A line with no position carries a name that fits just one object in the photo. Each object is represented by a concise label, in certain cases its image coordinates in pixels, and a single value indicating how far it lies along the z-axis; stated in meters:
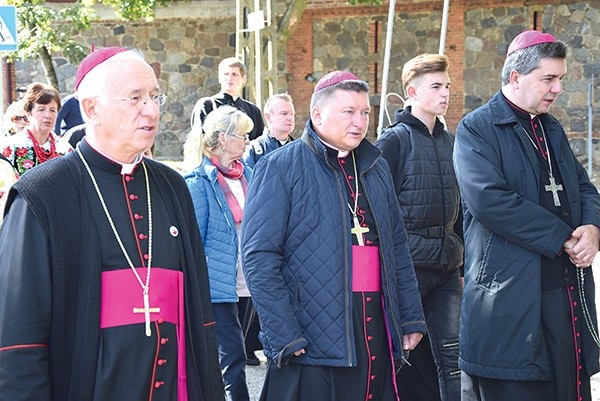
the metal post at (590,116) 17.28
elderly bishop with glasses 2.79
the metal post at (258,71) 13.84
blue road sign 10.18
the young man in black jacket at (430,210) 5.22
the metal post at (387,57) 9.27
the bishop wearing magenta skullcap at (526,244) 4.18
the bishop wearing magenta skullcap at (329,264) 3.88
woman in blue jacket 5.55
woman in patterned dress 7.02
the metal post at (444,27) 8.65
